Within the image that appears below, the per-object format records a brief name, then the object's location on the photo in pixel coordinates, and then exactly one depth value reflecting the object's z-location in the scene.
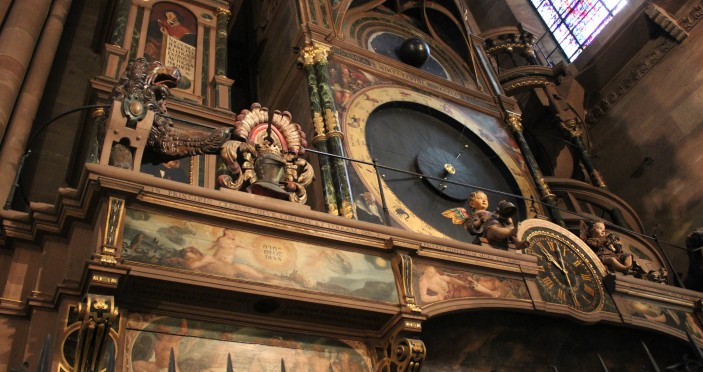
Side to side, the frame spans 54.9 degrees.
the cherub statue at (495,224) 5.73
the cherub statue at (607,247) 6.48
